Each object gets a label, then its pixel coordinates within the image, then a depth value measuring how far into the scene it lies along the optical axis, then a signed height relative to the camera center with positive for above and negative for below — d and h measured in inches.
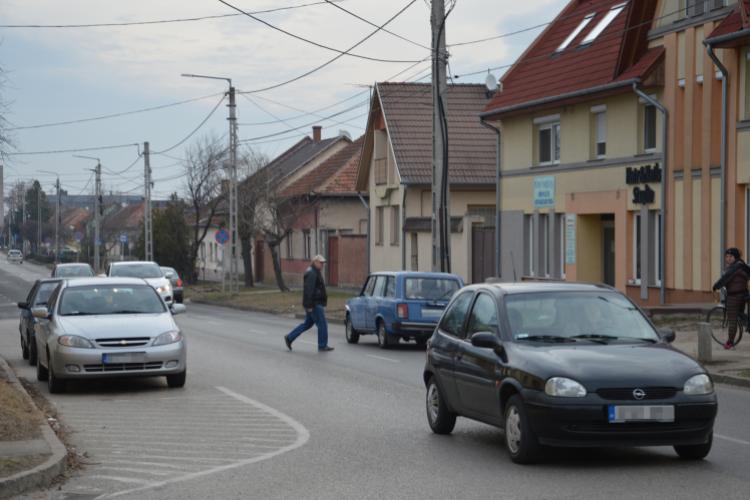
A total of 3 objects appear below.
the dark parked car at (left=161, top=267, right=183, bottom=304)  1535.4 -69.5
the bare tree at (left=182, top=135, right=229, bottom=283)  2242.9 +143.7
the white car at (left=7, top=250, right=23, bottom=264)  4466.0 -57.0
